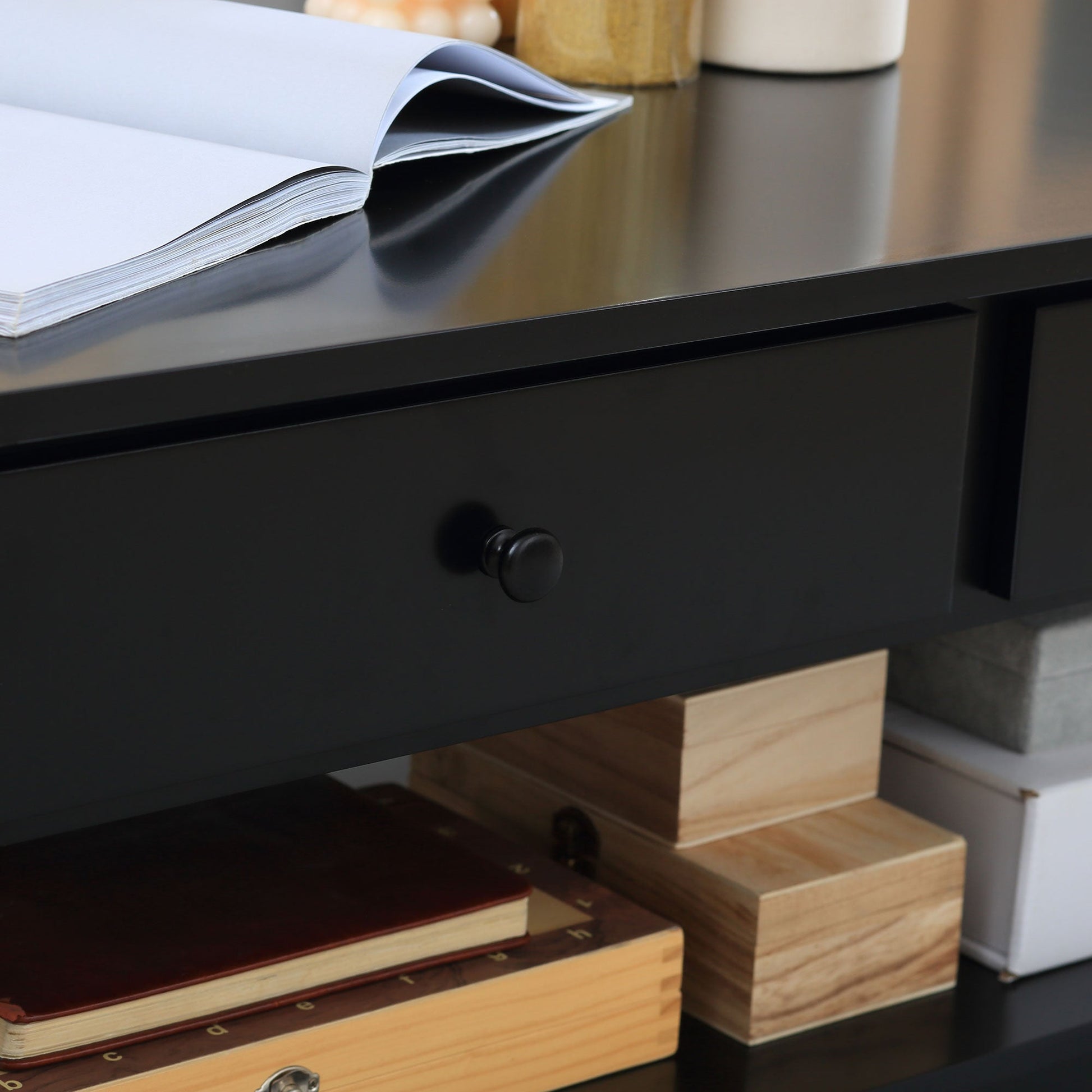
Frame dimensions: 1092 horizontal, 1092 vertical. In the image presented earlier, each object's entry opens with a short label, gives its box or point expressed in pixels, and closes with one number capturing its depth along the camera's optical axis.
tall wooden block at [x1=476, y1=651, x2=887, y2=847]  2.06
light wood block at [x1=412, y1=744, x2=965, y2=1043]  2.04
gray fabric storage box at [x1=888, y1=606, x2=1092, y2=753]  2.12
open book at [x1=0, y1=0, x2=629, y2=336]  1.80
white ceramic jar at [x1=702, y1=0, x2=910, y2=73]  2.19
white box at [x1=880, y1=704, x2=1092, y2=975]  2.11
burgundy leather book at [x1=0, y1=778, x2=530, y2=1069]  1.90
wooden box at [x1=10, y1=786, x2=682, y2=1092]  1.90
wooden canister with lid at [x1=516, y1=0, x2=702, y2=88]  2.15
